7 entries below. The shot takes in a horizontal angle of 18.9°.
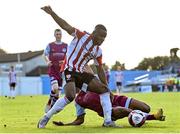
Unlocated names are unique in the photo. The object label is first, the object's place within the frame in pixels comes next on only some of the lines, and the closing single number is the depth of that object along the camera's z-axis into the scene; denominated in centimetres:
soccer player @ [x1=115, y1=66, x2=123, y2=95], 4649
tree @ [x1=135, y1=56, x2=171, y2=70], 12724
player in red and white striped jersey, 1002
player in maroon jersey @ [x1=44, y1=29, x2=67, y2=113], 1485
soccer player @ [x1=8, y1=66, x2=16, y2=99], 3975
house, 11275
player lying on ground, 1062
